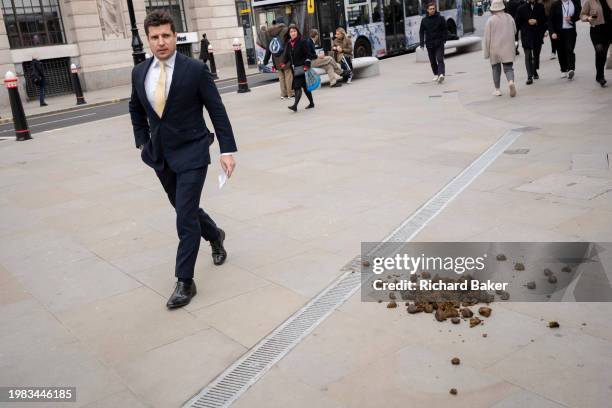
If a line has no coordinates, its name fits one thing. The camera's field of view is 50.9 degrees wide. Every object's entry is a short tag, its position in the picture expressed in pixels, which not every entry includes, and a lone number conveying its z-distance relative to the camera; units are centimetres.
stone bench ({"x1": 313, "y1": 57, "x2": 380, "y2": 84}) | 1831
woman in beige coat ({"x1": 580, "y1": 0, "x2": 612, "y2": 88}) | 1060
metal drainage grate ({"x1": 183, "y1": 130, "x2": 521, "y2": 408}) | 327
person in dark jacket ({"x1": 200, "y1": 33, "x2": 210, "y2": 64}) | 2599
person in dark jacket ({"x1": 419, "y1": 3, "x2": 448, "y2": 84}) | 1485
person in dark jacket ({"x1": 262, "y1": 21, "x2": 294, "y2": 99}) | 1529
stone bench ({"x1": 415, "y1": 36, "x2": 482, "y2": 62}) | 2098
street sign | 1952
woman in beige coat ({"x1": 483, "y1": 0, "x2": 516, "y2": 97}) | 1142
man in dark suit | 425
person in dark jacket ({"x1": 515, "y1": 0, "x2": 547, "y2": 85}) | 1268
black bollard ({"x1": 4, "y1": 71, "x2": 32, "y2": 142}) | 1355
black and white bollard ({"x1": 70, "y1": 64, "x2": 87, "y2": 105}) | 2103
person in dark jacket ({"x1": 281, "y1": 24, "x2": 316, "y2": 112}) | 1293
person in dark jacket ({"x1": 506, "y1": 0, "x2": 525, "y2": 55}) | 1692
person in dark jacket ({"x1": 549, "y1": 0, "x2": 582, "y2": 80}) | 1258
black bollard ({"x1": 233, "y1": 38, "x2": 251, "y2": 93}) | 1778
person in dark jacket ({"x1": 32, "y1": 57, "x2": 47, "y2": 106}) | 2202
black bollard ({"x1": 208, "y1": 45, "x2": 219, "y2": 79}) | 2648
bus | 1989
